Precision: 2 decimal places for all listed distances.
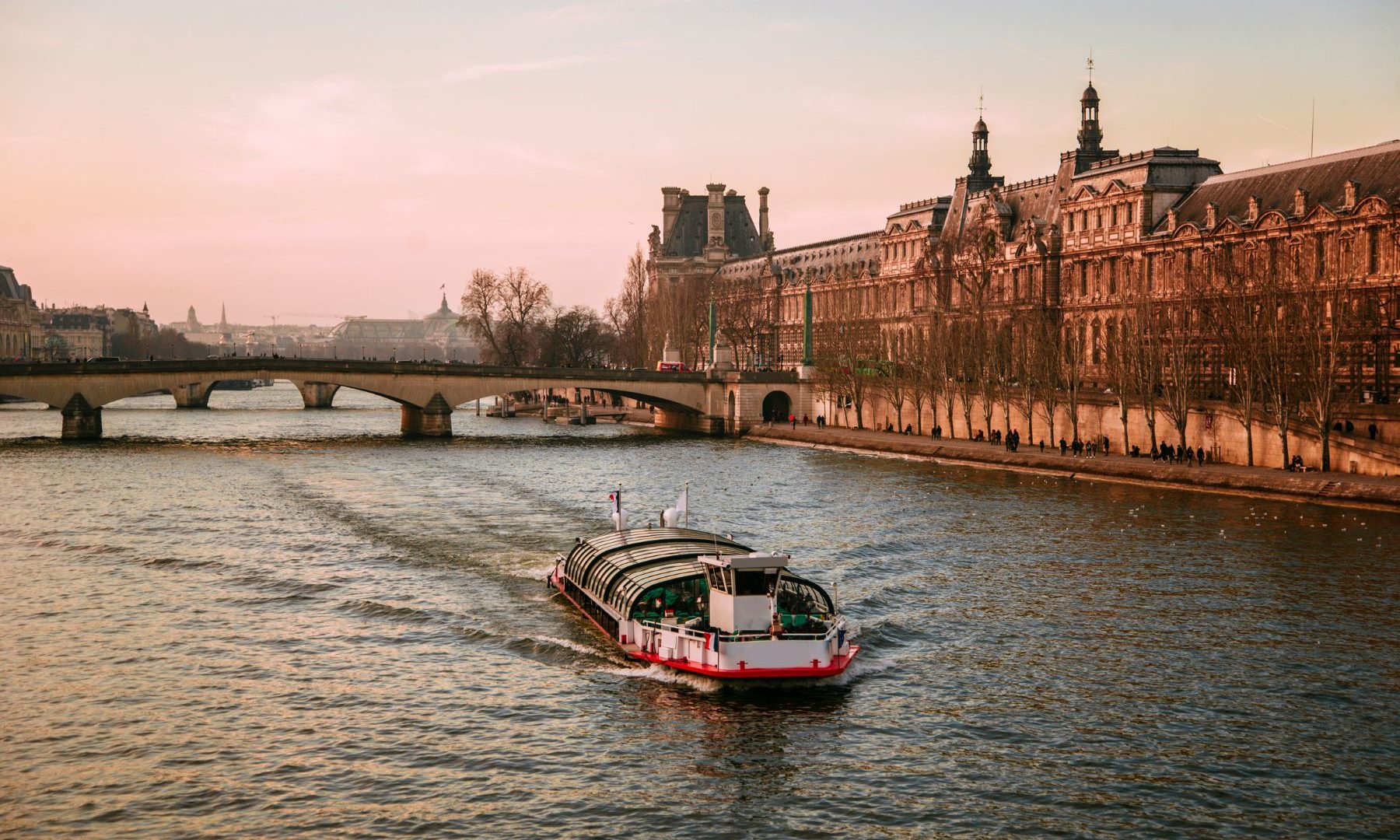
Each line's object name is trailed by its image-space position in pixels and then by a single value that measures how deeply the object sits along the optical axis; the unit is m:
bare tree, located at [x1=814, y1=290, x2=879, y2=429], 133.75
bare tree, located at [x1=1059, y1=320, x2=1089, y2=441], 102.19
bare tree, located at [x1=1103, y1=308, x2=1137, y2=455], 96.50
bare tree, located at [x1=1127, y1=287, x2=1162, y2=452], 93.44
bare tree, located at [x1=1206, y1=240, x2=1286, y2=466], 85.25
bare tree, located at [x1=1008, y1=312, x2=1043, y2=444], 106.62
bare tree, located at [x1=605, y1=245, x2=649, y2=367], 194.30
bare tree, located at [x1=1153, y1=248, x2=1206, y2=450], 91.16
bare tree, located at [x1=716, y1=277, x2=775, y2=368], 185.62
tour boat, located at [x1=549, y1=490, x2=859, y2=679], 40.09
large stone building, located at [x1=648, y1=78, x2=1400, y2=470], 95.81
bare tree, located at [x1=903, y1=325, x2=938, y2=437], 119.81
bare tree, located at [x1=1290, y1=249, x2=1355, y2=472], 79.94
